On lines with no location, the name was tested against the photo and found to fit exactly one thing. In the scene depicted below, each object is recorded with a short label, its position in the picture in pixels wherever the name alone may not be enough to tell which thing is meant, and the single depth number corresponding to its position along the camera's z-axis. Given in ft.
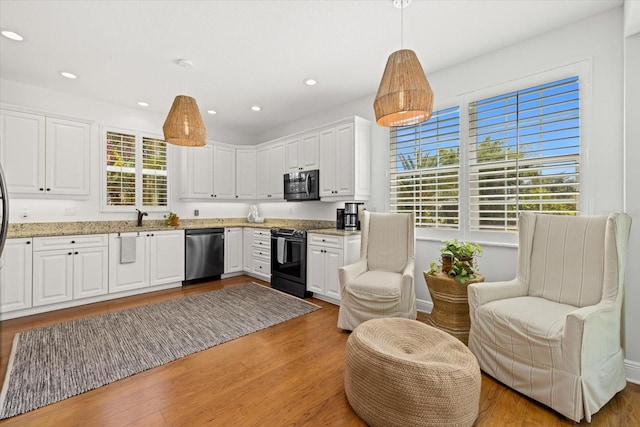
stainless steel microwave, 14.05
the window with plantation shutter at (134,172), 13.97
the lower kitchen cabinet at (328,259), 11.74
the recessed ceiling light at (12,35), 8.49
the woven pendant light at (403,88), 6.23
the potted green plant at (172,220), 15.48
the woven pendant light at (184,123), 9.13
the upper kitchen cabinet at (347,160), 12.42
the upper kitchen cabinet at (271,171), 16.19
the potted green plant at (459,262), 8.31
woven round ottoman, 4.91
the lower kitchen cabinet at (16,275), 10.28
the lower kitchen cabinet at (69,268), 11.02
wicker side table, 8.29
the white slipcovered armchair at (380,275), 8.79
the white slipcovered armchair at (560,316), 5.42
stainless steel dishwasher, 15.05
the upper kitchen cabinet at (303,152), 14.10
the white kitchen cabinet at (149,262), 12.83
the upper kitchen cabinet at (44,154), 11.12
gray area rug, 6.54
